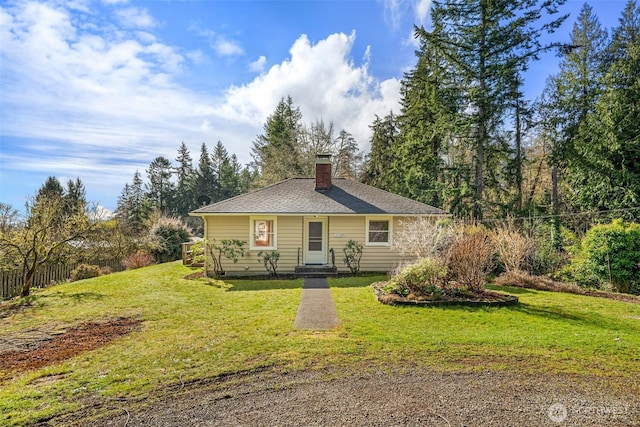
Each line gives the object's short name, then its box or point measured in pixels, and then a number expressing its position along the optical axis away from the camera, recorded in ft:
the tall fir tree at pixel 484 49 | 52.60
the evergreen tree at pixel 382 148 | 86.28
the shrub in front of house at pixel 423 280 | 27.50
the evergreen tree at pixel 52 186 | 114.51
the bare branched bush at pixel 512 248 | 38.24
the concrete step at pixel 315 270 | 42.12
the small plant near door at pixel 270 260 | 41.98
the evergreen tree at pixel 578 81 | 57.36
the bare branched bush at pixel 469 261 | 27.91
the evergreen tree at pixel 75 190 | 126.21
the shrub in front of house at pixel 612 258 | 34.27
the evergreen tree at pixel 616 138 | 48.88
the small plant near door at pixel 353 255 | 43.39
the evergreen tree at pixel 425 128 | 59.11
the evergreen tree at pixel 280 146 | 90.48
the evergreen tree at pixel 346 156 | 94.84
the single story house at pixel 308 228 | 42.83
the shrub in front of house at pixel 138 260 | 56.13
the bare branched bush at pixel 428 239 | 31.32
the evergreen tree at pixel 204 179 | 151.43
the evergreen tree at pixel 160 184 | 146.92
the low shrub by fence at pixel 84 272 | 45.57
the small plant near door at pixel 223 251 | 41.31
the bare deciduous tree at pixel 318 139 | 93.50
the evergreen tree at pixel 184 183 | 150.20
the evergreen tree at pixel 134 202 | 129.45
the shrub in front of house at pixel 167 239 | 64.75
